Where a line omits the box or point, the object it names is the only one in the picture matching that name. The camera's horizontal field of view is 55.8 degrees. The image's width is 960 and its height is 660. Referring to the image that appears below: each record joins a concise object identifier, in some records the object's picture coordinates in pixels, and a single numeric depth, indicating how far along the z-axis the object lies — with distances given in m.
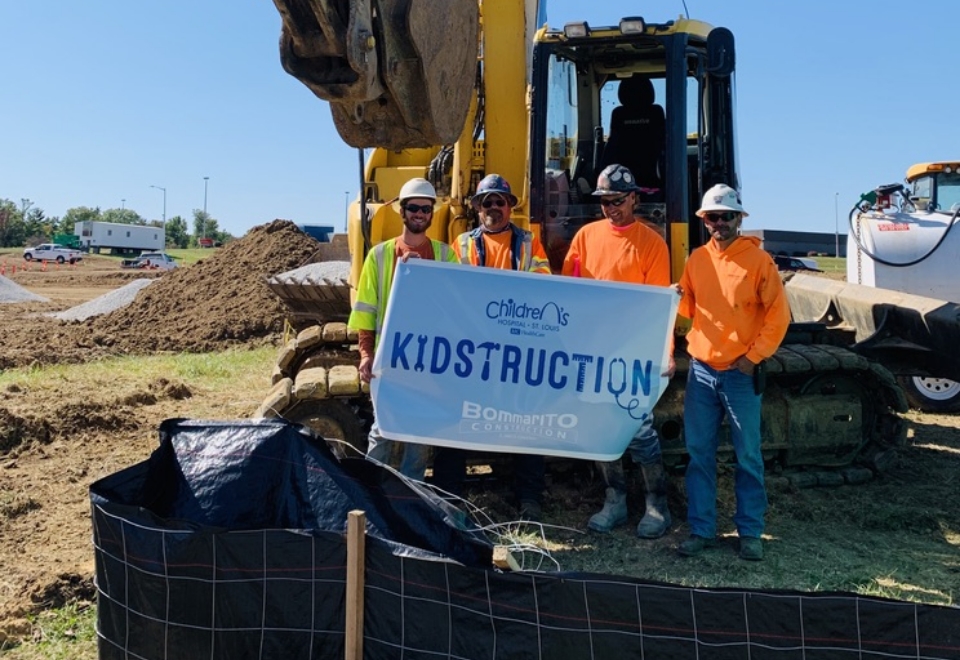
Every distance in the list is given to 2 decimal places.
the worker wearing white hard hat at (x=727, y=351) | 5.07
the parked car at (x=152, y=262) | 50.84
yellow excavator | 6.11
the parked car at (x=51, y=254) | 54.50
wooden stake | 3.29
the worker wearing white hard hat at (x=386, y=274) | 5.15
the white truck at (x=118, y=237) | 71.00
